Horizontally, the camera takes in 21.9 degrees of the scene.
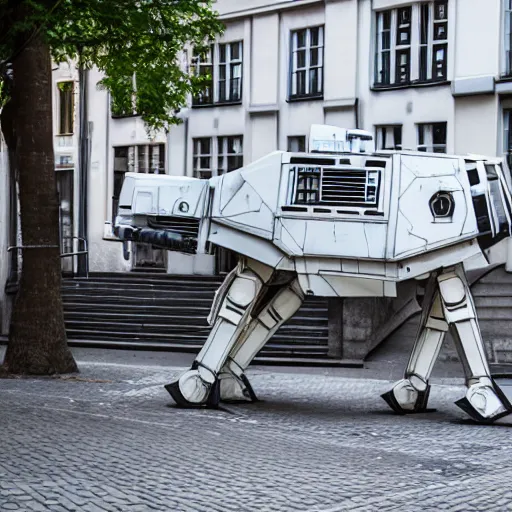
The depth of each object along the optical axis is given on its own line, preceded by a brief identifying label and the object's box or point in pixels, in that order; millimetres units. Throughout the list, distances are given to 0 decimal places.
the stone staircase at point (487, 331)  20531
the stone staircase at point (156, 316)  21922
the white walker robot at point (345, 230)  12211
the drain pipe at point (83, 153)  34875
